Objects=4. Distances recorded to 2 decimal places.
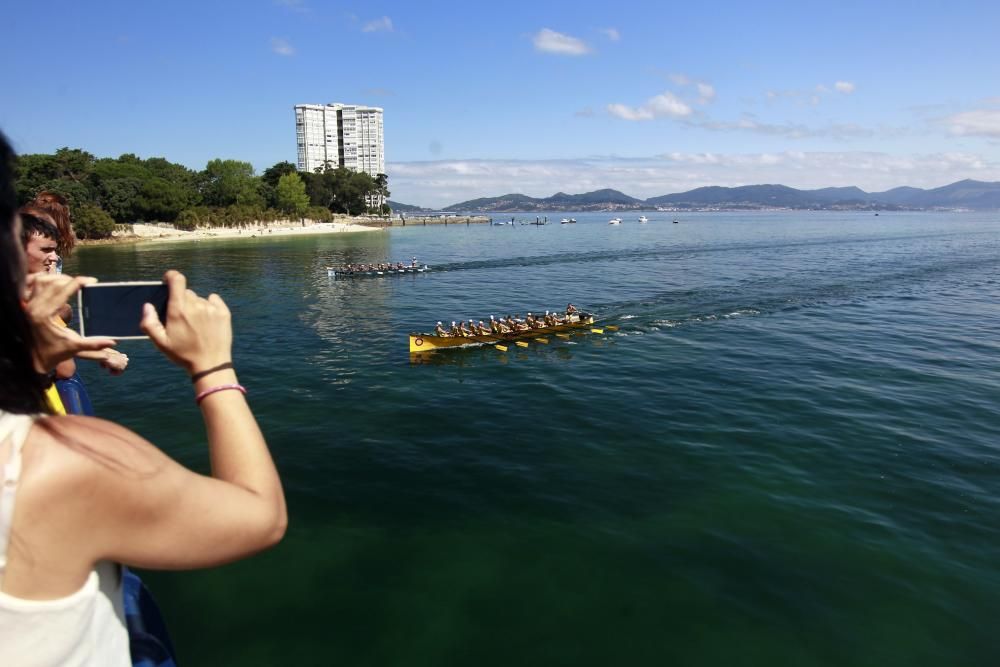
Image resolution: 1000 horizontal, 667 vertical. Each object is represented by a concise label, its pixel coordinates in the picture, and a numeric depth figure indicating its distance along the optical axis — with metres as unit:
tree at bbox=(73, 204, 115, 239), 86.31
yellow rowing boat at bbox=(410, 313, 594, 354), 28.42
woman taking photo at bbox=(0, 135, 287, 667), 1.62
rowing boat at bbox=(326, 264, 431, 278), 57.47
